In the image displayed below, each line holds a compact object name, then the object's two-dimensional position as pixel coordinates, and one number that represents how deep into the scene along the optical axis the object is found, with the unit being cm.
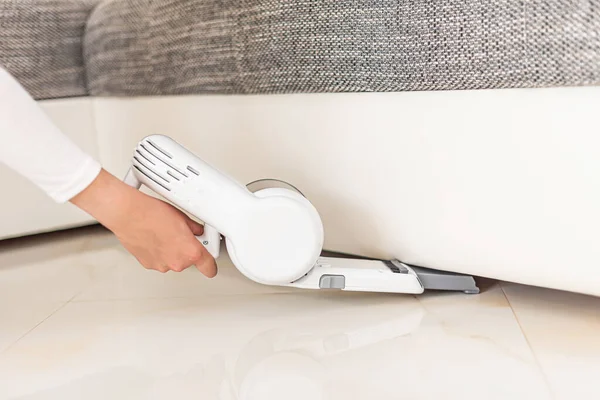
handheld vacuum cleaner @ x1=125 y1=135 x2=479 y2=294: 84
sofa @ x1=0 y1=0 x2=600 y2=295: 75
